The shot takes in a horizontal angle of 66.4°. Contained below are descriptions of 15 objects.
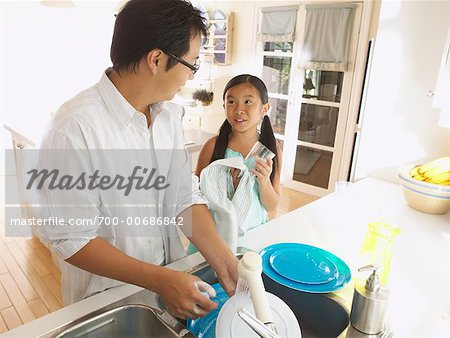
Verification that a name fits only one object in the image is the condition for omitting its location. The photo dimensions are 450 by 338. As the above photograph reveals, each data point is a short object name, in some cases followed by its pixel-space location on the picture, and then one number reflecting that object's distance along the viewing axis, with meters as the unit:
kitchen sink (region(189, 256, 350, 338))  0.81
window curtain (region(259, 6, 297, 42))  3.99
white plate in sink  0.62
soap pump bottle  0.74
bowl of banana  1.43
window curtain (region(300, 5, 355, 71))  3.54
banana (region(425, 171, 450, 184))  1.43
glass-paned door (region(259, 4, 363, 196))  3.81
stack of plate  0.91
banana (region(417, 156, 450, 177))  1.44
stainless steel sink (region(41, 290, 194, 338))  0.74
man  0.76
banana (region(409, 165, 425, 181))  1.49
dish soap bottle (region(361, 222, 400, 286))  0.91
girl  1.38
